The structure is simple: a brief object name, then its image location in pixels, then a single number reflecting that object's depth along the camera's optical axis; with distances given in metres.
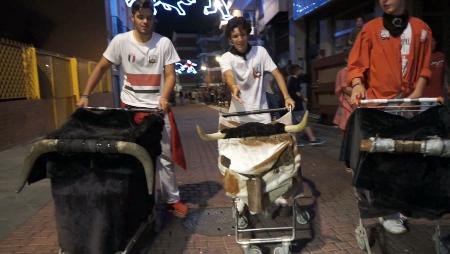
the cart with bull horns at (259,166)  2.69
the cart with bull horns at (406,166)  2.36
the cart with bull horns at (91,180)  2.53
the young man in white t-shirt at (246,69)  3.70
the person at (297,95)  8.23
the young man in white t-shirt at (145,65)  3.79
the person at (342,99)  6.00
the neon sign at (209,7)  22.91
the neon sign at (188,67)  73.12
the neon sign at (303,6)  12.50
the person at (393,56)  3.34
